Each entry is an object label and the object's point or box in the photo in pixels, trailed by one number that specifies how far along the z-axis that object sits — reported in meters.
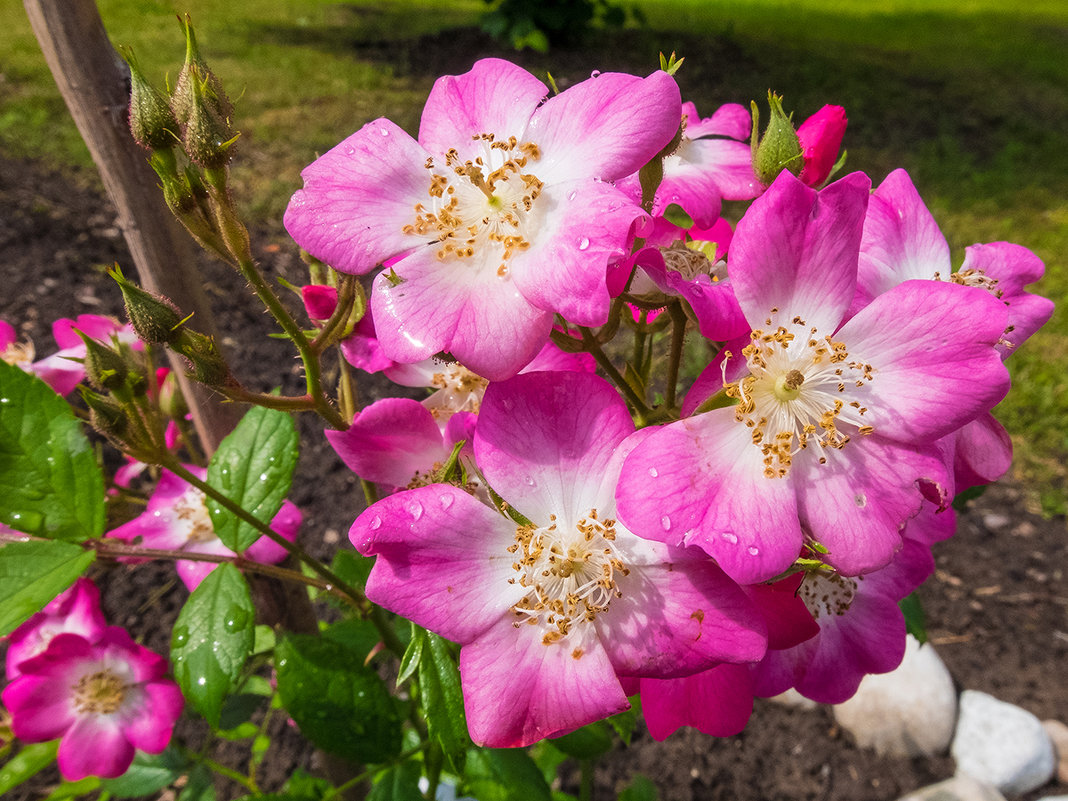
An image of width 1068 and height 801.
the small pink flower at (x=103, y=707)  0.17
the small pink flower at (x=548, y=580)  0.09
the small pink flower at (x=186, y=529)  0.16
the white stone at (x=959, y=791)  0.28
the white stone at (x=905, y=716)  0.30
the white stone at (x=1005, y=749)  0.29
